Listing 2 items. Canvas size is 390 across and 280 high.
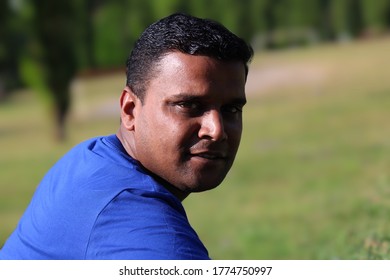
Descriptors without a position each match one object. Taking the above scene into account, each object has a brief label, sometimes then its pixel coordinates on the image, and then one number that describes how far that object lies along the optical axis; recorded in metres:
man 1.67
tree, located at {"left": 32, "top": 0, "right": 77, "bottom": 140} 15.07
